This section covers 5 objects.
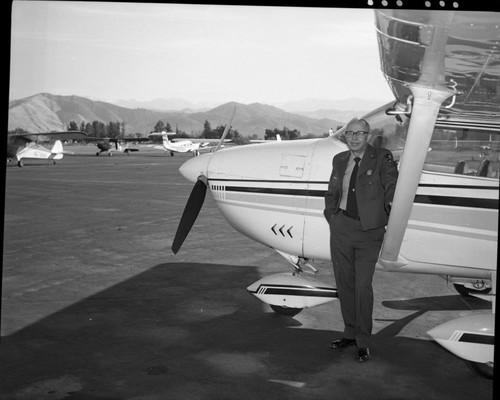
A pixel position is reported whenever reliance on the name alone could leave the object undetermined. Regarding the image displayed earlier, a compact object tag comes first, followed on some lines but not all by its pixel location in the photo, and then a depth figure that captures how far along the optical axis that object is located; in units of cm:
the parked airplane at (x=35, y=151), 2492
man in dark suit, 344
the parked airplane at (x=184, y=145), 4034
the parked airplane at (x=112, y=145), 4219
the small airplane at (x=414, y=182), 300
